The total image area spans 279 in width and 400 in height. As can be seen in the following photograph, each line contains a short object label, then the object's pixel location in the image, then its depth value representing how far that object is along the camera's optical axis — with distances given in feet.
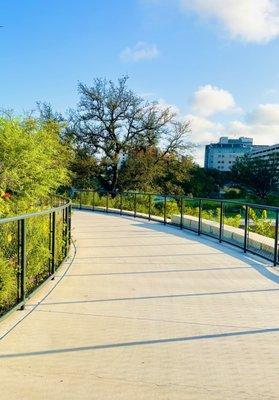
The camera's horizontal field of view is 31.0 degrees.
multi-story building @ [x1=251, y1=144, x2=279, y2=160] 451.28
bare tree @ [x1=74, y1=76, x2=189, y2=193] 117.80
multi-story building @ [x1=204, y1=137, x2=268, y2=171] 560.61
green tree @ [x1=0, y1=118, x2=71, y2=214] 40.25
